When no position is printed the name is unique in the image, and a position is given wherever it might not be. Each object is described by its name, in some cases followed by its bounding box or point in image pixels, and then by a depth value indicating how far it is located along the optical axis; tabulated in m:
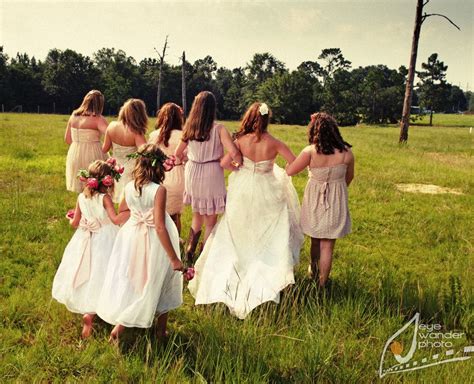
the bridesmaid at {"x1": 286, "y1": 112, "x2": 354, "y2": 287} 5.83
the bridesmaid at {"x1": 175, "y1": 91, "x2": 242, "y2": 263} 6.54
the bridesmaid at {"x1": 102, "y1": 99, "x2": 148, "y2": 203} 7.27
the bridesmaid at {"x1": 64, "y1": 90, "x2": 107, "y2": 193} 8.35
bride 5.64
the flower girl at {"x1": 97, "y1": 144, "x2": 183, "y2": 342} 4.25
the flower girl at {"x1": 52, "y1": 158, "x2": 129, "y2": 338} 4.67
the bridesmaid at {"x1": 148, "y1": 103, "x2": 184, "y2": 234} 7.41
